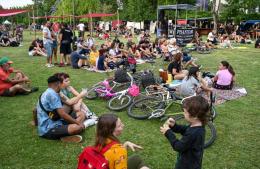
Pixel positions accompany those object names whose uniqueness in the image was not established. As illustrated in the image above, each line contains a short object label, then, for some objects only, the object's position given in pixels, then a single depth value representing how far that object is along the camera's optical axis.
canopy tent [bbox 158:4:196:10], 22.31
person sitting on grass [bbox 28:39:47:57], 17.20
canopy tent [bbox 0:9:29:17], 23.81
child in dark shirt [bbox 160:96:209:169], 3.10
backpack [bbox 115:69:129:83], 8.41
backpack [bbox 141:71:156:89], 8.15
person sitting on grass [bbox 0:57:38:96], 8.45
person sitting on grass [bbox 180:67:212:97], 7.14
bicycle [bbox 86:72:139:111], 7.45
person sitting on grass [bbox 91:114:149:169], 2.98
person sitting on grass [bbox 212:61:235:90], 9.22
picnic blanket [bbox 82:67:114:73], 12.08
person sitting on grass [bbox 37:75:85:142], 5.21
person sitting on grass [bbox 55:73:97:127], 5.66
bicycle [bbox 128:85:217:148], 6.52
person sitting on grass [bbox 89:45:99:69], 13.14
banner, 20.09
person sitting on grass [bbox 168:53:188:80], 9.36
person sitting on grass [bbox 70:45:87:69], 12.79
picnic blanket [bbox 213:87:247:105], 8.24
